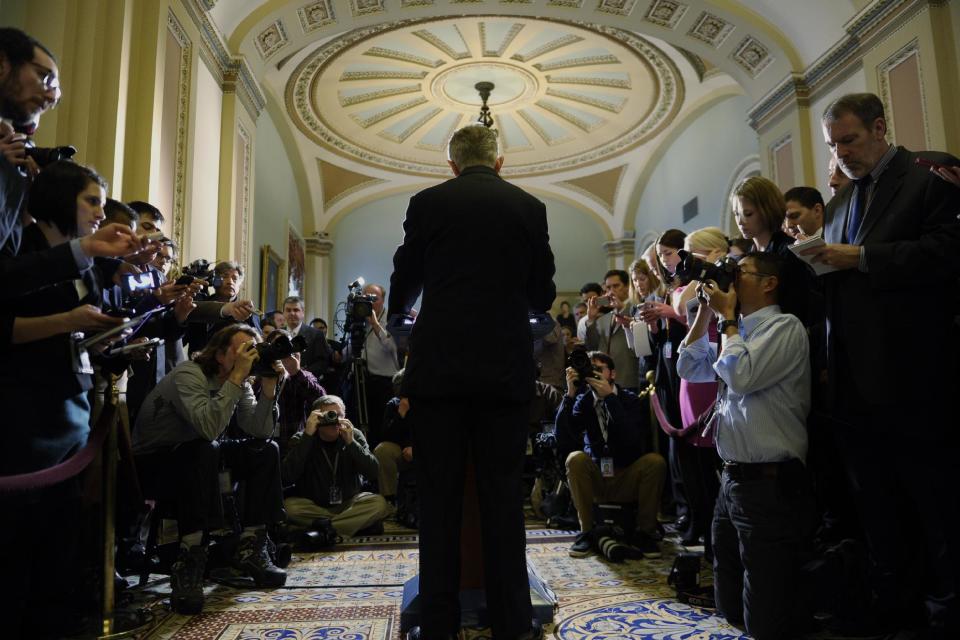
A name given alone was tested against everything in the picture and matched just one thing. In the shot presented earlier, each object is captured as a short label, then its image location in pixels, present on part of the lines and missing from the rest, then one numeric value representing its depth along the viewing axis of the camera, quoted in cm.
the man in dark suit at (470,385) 171
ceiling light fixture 987
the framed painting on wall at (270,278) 872
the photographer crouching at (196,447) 257
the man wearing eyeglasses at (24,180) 175
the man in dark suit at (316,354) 526
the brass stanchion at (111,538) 212
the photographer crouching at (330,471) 378
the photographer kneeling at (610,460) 346
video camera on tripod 484
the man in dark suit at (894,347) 189
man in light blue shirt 195
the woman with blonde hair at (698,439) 303
